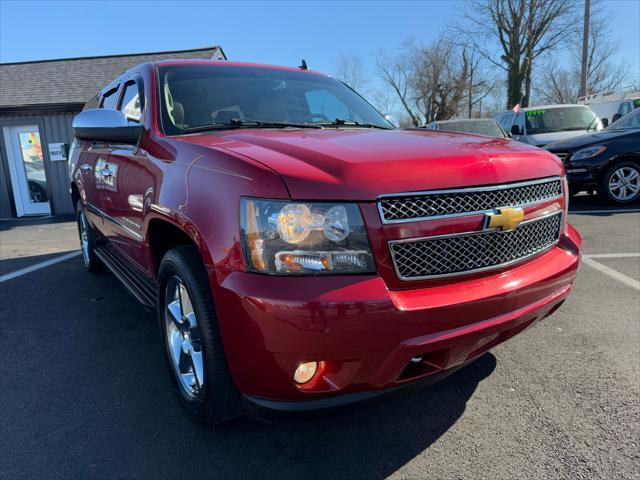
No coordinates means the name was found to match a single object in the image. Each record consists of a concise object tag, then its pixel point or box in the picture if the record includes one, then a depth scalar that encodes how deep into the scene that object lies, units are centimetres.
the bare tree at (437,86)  4091
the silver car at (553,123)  1126
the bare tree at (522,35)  3247
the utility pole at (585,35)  2292
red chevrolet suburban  167
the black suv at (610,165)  789
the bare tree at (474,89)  4138
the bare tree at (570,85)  4803
